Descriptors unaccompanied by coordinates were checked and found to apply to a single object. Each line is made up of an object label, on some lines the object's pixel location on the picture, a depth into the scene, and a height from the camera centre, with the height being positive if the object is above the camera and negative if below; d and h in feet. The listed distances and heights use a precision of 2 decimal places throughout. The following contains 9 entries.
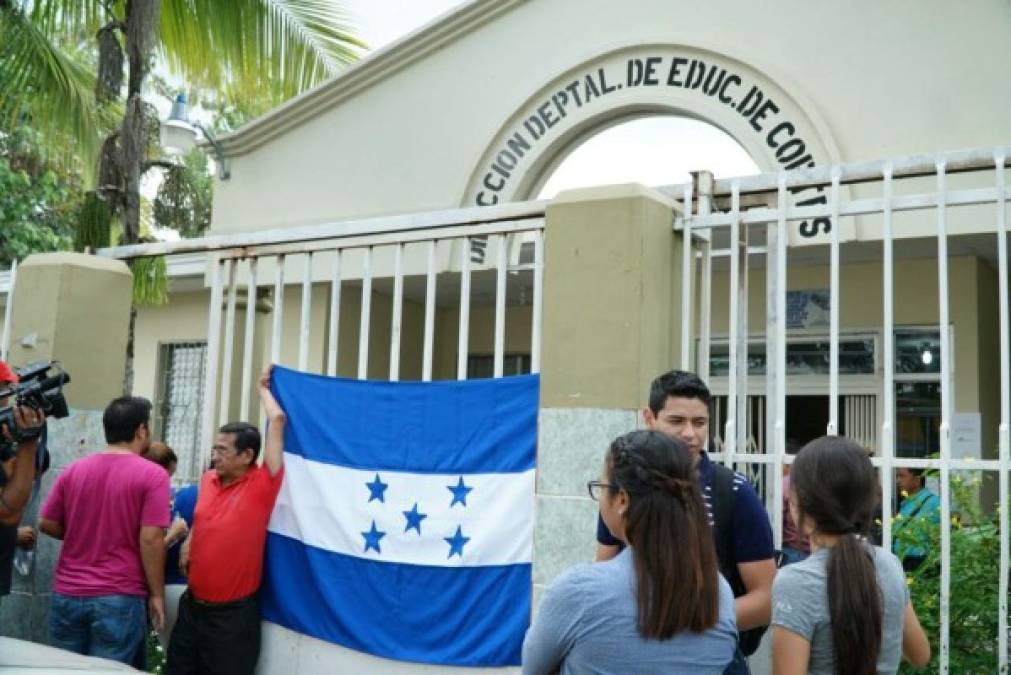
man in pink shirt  16.53 -2.25
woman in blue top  7.64 -1.22
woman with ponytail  8.43 -1.22
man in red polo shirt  16.29 -2.29
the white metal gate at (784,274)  11.73 +1.91
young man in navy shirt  11.09 -0.93
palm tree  28.27 +10.51
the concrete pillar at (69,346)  19.29 +1.10
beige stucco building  25.84 +8.10
